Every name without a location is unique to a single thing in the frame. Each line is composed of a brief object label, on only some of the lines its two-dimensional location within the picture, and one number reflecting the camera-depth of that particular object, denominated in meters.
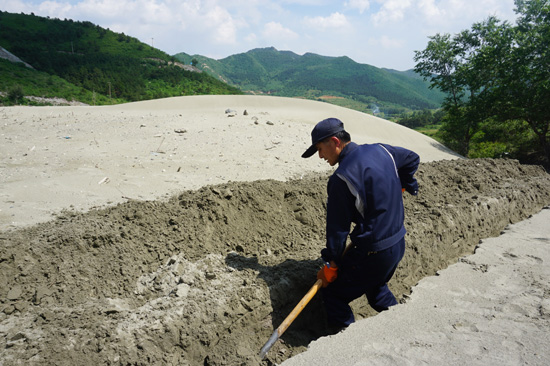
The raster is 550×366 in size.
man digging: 2.56
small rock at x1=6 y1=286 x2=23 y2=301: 2.88
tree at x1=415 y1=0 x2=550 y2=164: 12.59
